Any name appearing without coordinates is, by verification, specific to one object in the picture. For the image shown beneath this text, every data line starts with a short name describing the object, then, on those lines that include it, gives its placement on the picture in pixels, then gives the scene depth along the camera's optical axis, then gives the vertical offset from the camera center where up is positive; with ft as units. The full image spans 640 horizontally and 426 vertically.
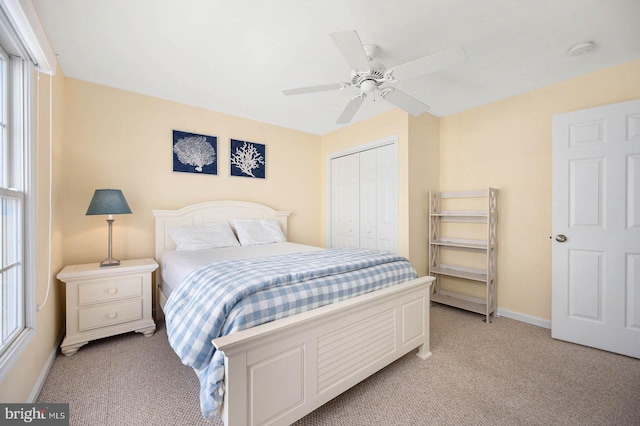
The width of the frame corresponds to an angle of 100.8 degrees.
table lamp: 7.55 +0.22
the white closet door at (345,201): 12.62 +0.53
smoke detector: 6.56 +4.16
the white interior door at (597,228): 6.95 -0.44
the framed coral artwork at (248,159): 11.46 +2.37
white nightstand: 6.98 -2.51
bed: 3.84 -2.55
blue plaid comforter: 4.02 -1.51
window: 4.42 +0.20
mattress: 6.80 -1.32
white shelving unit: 9.49 -1.33
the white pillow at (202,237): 9.07 -0.90
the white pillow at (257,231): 10.36 -0.80
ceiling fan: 4.87 +2.99
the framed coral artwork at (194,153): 10.13 +2.33
